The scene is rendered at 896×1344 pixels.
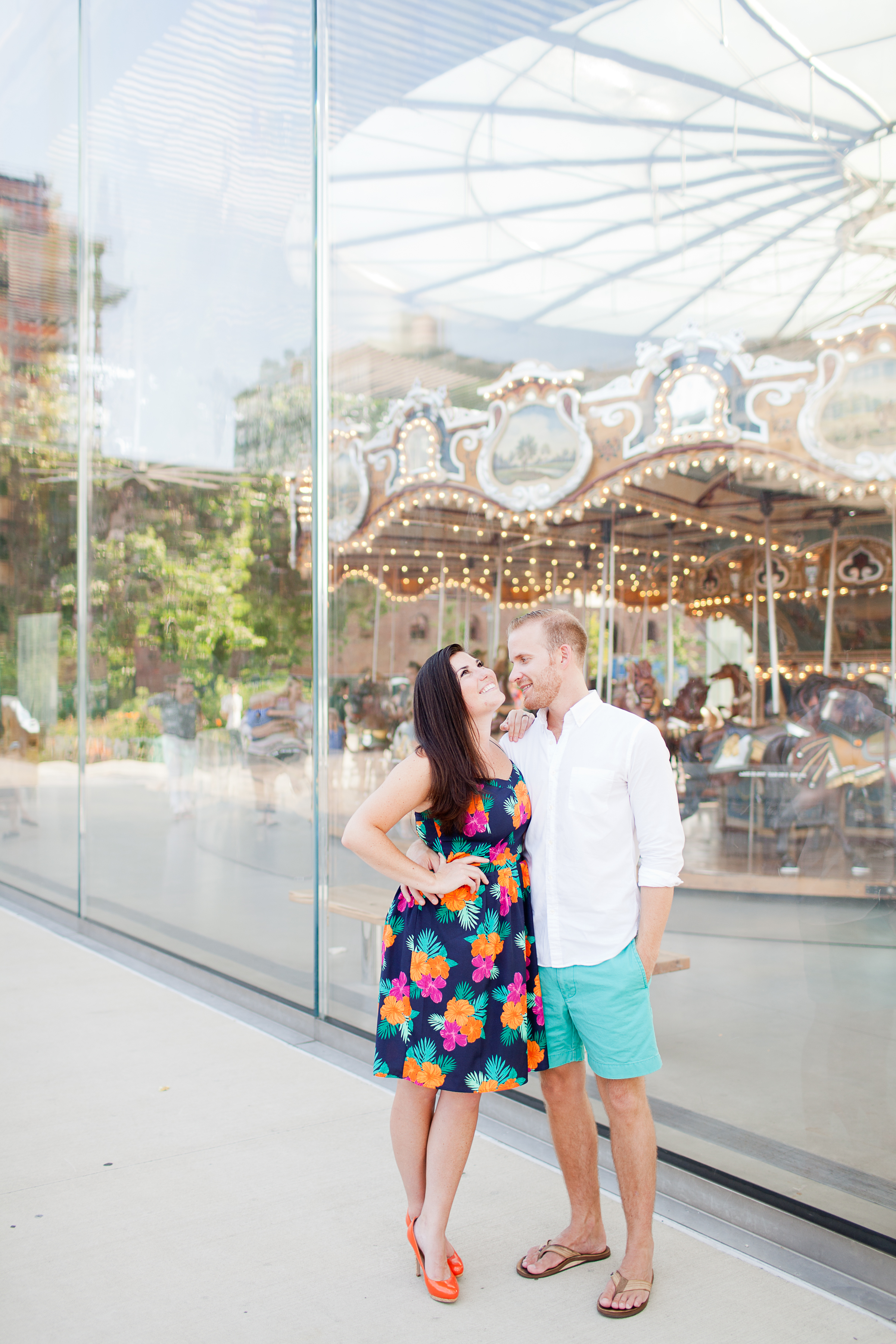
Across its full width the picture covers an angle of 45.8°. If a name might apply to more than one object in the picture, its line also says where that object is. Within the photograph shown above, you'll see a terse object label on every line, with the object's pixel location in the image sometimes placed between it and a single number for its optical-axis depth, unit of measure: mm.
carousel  5734
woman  2457
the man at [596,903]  2439
